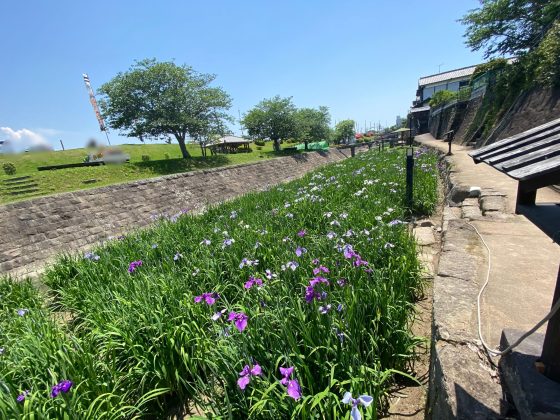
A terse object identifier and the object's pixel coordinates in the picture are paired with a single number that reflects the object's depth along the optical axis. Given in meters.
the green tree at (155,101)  17.92
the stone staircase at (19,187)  9.48
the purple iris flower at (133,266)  3.37
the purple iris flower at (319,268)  2.21
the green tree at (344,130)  66.56
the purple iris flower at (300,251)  2.64
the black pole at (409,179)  5.36
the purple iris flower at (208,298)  2.12
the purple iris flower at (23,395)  1.62
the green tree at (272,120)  28.70
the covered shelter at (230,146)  39.34
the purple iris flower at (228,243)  3.44
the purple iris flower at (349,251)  2.45
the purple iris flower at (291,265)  2.49
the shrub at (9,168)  15.02
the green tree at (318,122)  37.79
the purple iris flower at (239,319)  1.68
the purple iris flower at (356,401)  1.12
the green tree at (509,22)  15.20
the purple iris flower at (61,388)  1.53
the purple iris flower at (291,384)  1.34
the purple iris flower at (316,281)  2.02
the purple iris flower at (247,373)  1.45
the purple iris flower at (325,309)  1.92
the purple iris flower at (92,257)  4.18
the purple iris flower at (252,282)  2.30
